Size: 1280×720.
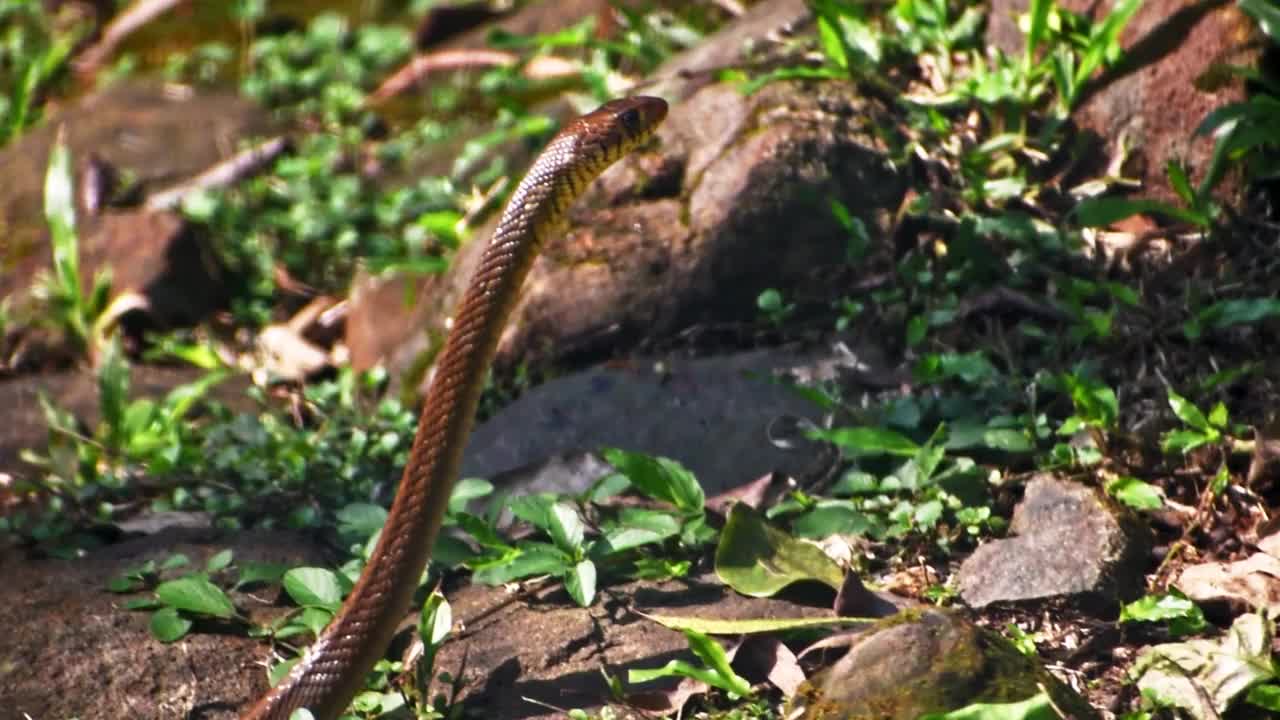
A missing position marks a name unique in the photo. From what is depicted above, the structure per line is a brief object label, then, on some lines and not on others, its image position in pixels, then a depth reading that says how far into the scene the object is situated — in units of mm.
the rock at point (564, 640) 7070
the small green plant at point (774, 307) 9742
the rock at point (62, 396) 11227
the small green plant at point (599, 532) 7582
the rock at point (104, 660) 7371
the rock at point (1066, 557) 7316
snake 7008
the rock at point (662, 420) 8805
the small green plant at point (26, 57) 17016
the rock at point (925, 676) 6102
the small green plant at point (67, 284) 12922
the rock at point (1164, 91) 9773
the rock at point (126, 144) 14633
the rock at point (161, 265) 13273
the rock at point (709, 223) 10023
